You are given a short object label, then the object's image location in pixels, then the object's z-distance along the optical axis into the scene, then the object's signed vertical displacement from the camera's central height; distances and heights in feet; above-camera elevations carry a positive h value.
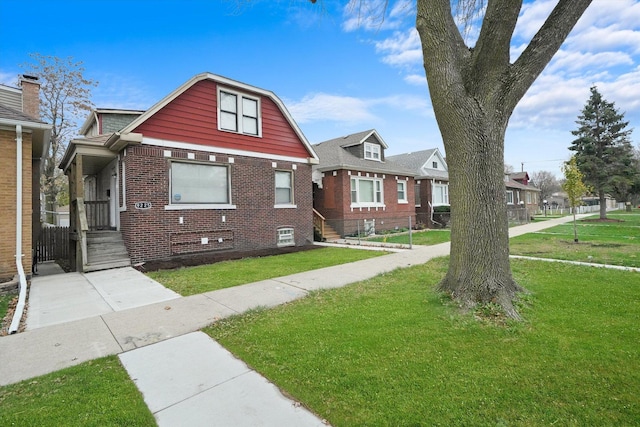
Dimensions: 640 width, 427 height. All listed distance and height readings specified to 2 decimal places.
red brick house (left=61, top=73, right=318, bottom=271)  31.73 +4.85
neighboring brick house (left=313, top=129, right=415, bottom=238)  57.36 +5.28
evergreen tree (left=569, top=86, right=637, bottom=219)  84.84 +17.25
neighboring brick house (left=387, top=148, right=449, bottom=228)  76.33 +7.84
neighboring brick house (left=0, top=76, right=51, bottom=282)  24.08 +2.25
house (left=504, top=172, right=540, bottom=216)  116.06 +7.06
